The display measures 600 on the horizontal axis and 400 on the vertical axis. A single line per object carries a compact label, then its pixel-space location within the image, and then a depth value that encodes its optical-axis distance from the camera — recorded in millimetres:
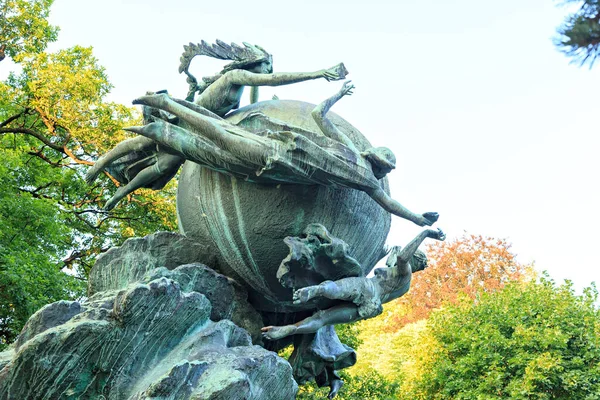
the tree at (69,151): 14508
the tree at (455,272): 31047
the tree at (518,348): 13664
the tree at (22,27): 16703
